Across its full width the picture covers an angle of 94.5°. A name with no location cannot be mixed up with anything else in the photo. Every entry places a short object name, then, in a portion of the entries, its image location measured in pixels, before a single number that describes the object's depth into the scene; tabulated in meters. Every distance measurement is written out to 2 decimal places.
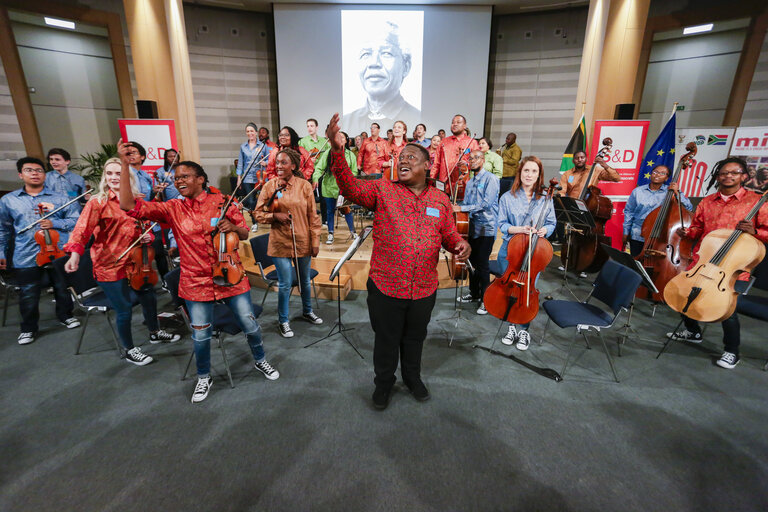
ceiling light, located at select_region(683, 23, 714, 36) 6.84
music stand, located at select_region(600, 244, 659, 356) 2.84
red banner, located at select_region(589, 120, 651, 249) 5.60
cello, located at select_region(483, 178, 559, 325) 2.79
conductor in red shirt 2.04
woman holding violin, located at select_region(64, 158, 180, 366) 2.65
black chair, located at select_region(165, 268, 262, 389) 2.67
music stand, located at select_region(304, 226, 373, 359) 2.36
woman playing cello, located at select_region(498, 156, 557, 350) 3.11
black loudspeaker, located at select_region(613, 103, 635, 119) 5.66
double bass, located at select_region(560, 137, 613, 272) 4.73
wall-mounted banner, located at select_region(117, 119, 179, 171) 5.62
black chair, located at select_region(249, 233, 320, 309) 3.74
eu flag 5.55
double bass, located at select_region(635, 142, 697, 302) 3.46
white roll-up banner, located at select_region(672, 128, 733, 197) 5.88
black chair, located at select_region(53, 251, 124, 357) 3.04
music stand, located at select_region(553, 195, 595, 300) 3.88
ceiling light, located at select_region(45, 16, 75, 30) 7.03
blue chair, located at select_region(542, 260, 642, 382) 2.73
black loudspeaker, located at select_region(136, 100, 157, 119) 5.88
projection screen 8.45
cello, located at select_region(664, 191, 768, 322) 2.67
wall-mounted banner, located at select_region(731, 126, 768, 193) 5.34
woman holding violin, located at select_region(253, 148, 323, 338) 3.12
